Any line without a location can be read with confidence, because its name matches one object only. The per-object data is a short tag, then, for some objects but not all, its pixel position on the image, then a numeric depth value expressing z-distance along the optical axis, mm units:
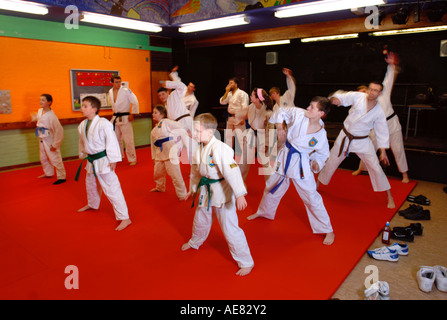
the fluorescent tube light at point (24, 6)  4547
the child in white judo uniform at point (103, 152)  3301
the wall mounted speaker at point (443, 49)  6811
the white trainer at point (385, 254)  2777
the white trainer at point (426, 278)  2344
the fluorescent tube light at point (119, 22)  5422
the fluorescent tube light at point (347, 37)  6426
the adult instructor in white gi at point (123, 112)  6117
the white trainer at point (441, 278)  2363
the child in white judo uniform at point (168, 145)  4145
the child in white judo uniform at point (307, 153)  3002
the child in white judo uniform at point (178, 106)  4773
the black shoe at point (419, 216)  3635
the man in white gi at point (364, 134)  3787
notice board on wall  6465
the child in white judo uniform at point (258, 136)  4441
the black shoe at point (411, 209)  3732
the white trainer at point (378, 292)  2229
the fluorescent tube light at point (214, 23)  5762
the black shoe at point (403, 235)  3146
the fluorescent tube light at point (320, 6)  4474
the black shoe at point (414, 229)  3235
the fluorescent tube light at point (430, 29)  5181
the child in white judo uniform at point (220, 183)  2410
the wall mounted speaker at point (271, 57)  9453
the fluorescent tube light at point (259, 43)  6878
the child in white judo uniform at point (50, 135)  4836
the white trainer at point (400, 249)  2879
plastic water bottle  3080
